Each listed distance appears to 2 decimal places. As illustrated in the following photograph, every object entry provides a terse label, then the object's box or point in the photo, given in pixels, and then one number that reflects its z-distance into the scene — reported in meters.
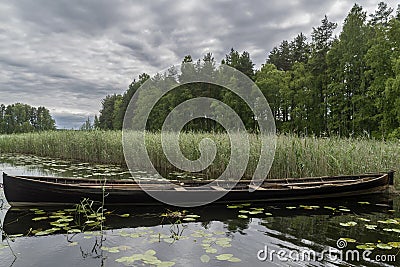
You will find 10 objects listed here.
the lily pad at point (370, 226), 4.25
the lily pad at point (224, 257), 3.24
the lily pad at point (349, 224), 4.42
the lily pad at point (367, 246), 3.50
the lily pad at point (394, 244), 3.55
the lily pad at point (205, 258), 3.23
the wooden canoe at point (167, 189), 4.95
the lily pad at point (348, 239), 3.77
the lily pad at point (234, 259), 3.23
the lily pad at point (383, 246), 3.51
